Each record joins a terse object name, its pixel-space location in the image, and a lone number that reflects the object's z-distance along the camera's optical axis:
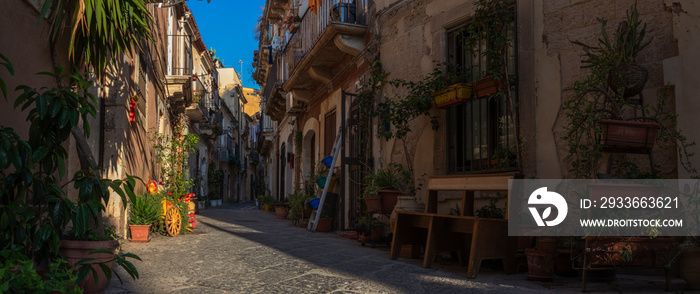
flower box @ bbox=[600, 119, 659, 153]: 4.15
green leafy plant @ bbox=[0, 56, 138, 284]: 3.04
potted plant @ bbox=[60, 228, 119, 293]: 3.47
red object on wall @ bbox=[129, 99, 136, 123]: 7.26
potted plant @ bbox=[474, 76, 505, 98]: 5.69
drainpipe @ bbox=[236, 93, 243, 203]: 39.58
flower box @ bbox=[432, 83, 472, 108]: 6.12
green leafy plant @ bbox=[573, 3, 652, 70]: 4.43
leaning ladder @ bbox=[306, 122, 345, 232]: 9.50
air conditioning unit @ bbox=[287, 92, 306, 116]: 13.86
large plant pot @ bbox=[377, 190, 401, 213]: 6.94
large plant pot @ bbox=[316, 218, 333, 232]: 9.62
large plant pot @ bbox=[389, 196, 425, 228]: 6.16
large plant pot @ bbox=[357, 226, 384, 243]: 7.24
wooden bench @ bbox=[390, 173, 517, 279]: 4.64
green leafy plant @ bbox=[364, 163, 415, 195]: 7.18
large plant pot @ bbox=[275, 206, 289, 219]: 13.91
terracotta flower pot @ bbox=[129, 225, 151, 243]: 6.89
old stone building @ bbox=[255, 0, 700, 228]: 4.66
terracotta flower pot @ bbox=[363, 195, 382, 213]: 6.97
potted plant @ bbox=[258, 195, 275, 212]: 18.06
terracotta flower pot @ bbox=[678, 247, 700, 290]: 3.83
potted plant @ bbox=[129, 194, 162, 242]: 6.90
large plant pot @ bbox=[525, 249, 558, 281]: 4.31
